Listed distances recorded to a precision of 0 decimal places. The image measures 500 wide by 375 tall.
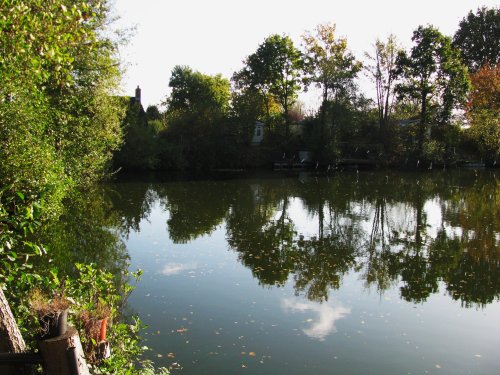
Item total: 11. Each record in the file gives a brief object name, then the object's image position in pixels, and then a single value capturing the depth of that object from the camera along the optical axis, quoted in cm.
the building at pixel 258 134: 6019
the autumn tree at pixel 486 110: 5041
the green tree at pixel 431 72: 5584
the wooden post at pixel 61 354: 371
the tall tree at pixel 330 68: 5494
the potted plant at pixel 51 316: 382
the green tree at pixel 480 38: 7319
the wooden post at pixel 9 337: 397
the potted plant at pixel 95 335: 534
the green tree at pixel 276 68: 6128
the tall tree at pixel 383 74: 5769
